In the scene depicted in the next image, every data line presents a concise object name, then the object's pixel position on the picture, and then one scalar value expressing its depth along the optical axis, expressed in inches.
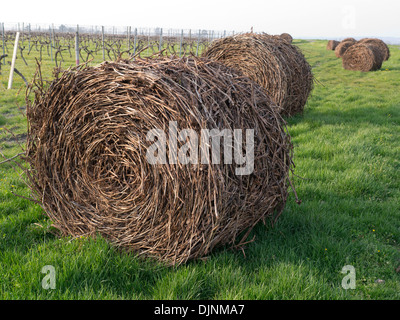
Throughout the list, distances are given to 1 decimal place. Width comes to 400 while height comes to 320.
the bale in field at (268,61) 282.2
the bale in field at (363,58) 701.3
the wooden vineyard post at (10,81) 454.8
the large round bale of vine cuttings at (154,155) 106.5
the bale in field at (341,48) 1023.6
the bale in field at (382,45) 913.5
